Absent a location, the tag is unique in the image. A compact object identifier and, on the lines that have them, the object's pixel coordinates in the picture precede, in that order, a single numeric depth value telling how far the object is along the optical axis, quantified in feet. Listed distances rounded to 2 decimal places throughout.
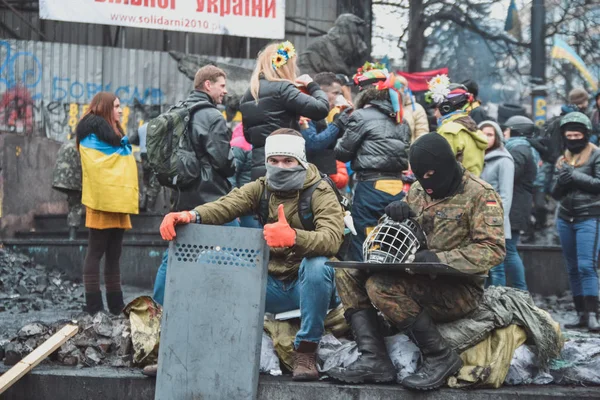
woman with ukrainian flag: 23.49
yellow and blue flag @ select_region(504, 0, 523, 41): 62.13
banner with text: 54.65
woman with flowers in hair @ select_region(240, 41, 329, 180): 22.59
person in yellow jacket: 24.38
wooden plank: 16.74
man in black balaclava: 15.75
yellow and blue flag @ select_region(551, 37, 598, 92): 54.19
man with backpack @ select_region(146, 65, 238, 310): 21.31
